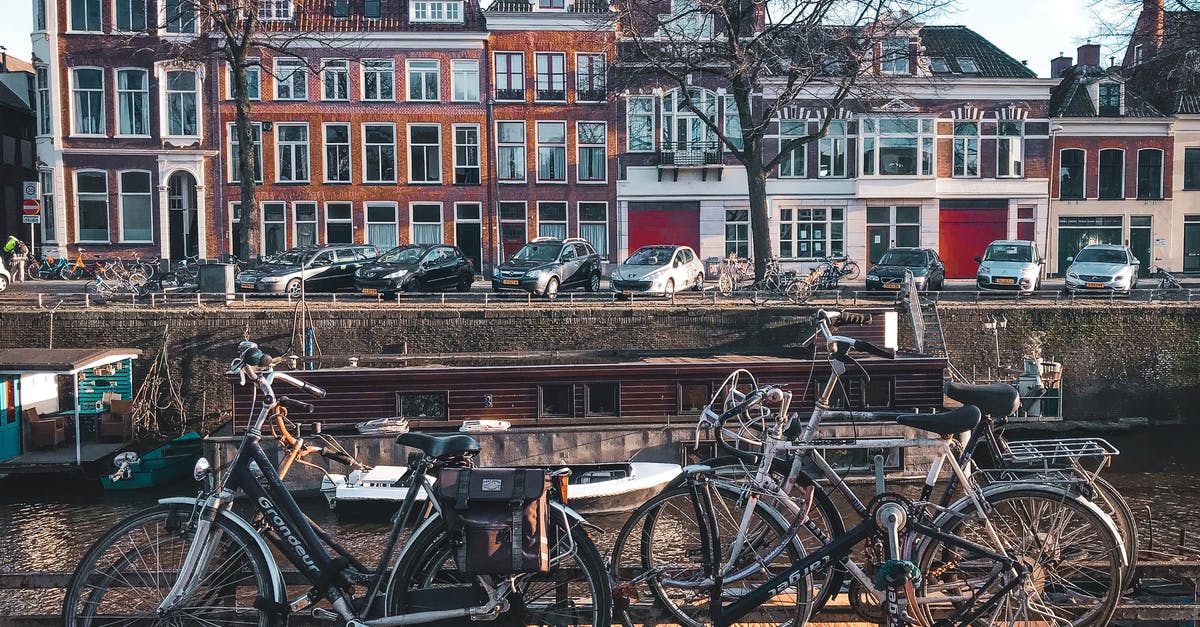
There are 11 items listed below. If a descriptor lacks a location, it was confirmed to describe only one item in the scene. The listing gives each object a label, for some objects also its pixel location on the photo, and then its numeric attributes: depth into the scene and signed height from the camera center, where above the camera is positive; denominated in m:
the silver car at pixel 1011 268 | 26.03 -0.19
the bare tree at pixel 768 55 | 24.47 +5.25
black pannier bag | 4.15 -1.05
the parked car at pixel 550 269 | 24.09 -0.08
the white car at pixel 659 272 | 24.38 -0.19
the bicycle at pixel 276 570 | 4.30 -1.33
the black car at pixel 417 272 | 23.53 -0.12
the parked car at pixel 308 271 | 23.83 -0.07
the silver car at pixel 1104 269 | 25.84 -0.25
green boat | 17.72 -3.63
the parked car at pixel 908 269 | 25.91 -0.21
